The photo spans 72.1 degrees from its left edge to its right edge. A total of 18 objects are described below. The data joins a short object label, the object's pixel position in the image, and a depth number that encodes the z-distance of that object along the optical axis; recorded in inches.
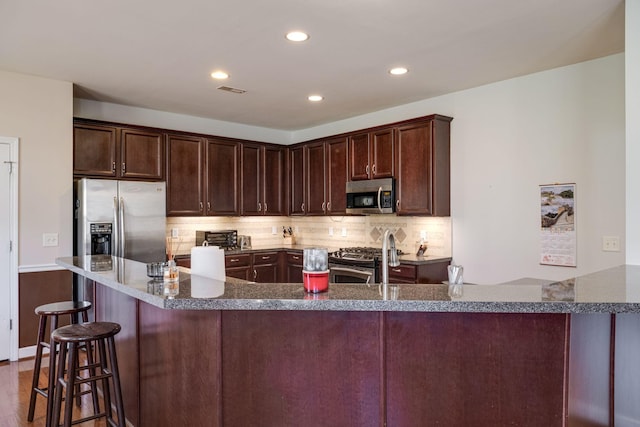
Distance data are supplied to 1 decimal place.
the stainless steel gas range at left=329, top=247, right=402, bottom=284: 182.1
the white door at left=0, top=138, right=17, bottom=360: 154.9
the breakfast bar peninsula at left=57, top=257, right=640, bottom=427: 65.4
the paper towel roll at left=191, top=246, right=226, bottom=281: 97.4
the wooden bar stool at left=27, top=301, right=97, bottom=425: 110.9
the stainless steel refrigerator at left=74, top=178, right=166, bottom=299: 167.3
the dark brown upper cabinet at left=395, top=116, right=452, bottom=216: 176.4
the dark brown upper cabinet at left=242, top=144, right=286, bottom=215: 232.8
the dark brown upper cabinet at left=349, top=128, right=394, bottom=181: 192.5
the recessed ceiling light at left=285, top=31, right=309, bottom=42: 121.6
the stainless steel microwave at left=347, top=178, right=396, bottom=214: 189.5
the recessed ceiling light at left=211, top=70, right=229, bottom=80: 154.4
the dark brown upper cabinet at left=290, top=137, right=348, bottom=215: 216.2
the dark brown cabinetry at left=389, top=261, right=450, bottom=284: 169.5
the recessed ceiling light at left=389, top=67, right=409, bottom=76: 151.7
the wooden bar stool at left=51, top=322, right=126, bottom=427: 89.2
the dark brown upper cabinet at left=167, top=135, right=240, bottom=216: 206.2
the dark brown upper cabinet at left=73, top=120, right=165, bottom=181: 178.7
